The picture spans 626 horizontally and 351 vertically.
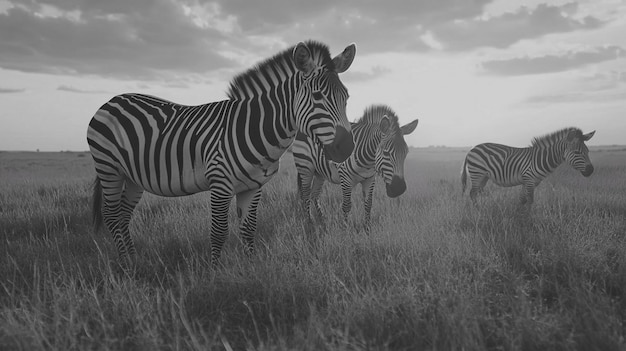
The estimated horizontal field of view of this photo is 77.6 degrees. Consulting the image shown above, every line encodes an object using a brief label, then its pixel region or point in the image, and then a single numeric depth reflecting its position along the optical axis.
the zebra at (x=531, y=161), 10.08
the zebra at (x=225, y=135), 4.29
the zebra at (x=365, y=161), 7.21
